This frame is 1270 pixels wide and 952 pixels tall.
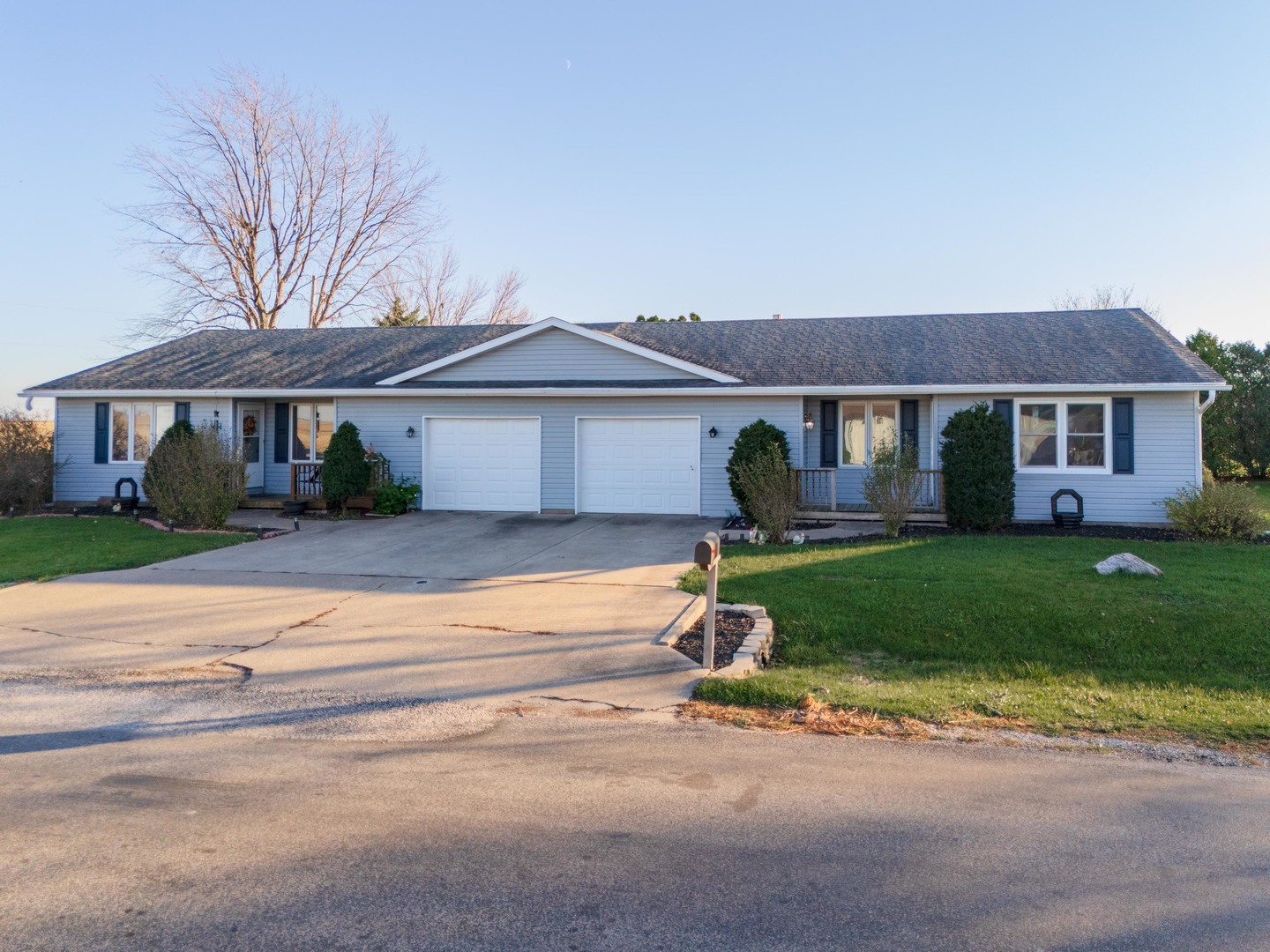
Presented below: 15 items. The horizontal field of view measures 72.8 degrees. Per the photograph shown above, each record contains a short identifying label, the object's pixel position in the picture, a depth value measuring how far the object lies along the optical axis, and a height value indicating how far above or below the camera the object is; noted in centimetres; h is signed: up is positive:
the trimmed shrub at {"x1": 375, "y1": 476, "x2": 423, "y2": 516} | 1753 -40
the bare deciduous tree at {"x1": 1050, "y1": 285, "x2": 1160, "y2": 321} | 4203 +839
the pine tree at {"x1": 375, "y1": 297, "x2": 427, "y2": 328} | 3922 +754
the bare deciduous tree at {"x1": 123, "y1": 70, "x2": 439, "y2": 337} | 3459 +1031
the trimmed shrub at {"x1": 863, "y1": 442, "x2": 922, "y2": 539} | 1417 -19
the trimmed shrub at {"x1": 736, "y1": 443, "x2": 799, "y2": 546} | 1373 -35
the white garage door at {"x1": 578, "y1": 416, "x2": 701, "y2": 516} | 1752 +24
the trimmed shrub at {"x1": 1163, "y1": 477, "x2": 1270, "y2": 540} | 1366 -69
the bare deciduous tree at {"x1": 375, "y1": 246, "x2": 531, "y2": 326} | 4191 +876
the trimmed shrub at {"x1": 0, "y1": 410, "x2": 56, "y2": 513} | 1861 +39
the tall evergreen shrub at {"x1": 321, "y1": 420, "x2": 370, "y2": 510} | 1722 +22
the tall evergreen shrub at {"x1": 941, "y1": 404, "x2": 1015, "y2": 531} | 1470 +5
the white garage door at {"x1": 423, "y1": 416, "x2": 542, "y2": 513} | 1816 +31
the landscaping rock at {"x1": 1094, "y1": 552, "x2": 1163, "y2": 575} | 1053 -116
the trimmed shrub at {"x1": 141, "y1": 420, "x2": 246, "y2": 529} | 1537 -1
